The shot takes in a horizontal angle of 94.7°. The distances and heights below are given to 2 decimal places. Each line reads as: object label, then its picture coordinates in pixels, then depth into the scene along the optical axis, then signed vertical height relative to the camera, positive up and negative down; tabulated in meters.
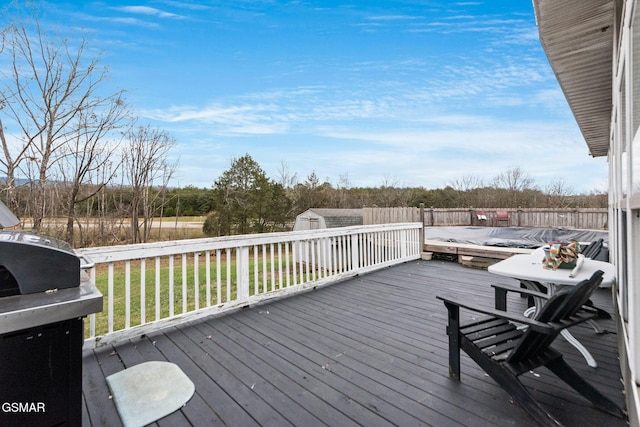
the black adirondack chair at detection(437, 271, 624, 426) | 1.72 -0.92
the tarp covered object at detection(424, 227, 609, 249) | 7.64 -0.80
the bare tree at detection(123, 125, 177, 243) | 8.04 +1.20
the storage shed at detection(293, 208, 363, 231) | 9.29 -0.29
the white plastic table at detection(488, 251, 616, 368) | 2.43 -0.59
